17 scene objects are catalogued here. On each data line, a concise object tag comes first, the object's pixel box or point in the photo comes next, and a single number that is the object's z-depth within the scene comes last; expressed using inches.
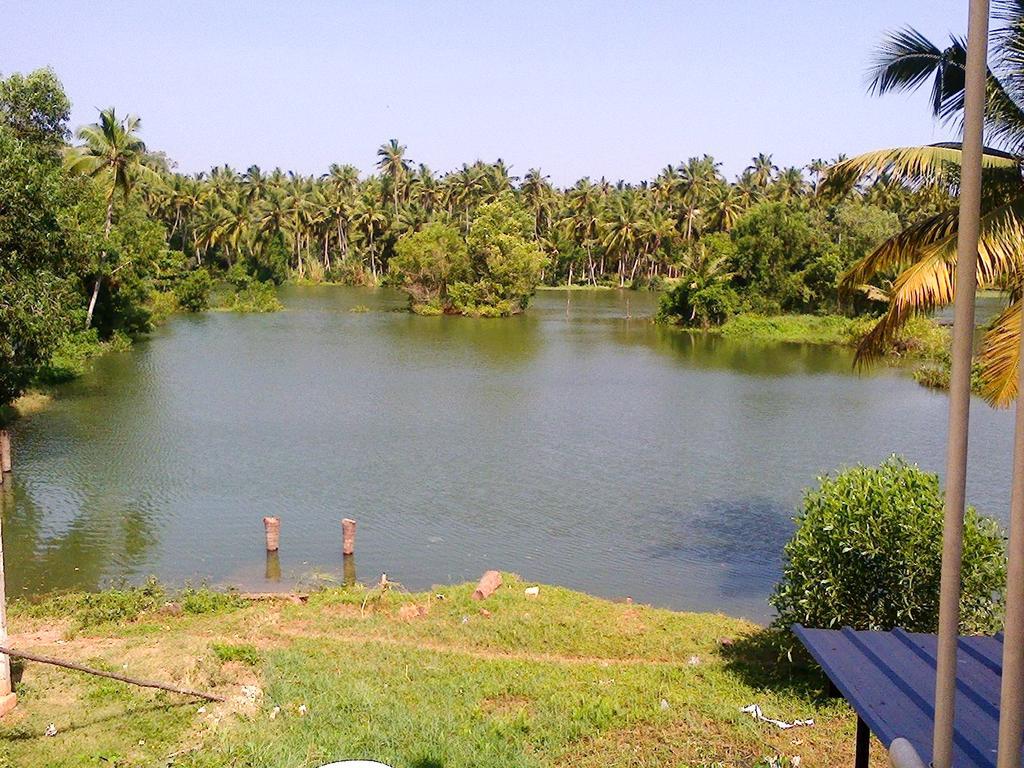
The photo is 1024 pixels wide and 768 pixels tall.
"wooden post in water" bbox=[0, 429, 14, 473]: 701.3
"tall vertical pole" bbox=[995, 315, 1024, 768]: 119.6
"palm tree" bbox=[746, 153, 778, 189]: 3137.3
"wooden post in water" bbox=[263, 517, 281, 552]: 565.6
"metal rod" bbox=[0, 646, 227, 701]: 276.8
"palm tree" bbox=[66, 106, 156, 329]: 1344.7
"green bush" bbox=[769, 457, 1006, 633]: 336.5
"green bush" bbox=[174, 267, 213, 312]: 2140.7
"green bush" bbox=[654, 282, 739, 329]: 1859.0
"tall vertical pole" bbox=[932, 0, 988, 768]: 139.7
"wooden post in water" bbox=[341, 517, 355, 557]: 561.6
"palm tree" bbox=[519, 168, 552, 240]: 3193.9
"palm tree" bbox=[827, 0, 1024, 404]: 323.3
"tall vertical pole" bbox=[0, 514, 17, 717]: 300.8
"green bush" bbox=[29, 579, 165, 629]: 429.1
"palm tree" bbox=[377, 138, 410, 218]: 3144.7
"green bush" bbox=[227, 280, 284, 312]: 2199.8
